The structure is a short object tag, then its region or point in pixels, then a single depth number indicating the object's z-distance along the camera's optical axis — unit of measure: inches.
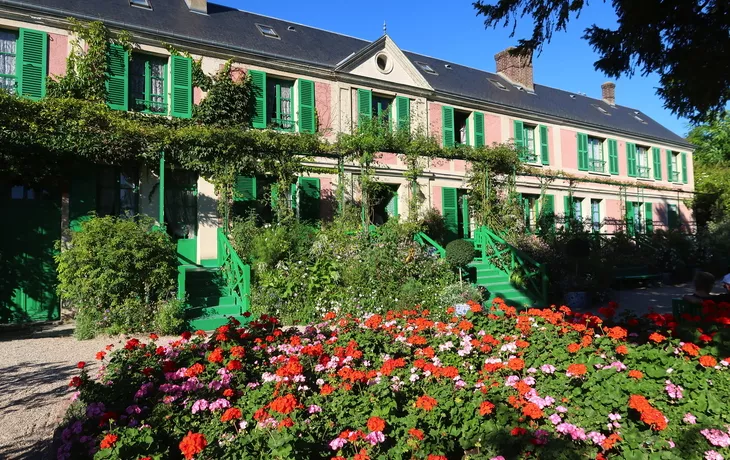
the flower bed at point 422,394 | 82.7
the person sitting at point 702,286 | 174.4
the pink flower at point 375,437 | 80.2
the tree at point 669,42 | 140.2
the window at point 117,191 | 342.3
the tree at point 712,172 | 754.2
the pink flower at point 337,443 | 81.3
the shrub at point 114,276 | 251.6
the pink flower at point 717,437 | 83.0
